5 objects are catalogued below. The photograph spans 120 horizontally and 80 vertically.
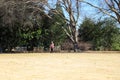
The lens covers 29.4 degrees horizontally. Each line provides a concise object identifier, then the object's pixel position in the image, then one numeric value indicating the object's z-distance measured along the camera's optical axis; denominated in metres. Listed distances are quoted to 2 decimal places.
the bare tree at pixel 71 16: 27.93
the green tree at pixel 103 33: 31.30
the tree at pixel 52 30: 29.04
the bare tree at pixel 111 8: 25.39
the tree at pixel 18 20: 25.67
